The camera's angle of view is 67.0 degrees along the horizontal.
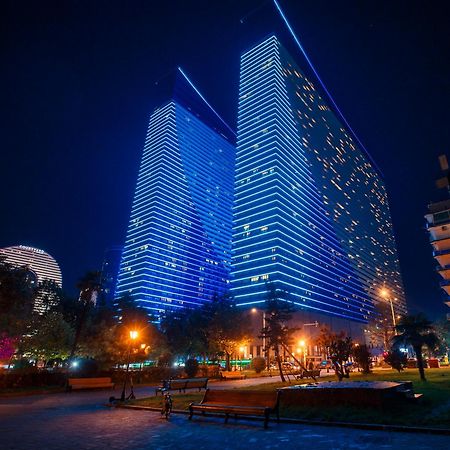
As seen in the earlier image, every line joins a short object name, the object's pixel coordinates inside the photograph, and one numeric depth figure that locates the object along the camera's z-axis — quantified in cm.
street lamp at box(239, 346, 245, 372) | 9466
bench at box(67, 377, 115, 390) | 2450
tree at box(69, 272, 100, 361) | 3634
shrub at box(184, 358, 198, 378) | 3478
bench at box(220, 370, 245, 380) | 3844
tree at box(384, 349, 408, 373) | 3191
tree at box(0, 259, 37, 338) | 2558
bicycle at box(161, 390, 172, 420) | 1193
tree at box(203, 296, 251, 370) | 5297
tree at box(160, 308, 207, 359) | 5422
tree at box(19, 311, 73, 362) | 3241
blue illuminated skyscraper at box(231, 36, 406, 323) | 12150
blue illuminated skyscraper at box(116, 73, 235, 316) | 14962
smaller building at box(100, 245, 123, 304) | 17400
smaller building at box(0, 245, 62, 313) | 4795
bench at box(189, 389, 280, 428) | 1031
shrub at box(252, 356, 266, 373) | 5003
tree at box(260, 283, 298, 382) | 3472
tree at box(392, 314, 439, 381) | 2462
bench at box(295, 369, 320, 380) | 3225
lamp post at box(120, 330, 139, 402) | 1872
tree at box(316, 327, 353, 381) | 2545
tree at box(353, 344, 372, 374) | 3041
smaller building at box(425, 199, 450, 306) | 5559
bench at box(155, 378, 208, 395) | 1953
